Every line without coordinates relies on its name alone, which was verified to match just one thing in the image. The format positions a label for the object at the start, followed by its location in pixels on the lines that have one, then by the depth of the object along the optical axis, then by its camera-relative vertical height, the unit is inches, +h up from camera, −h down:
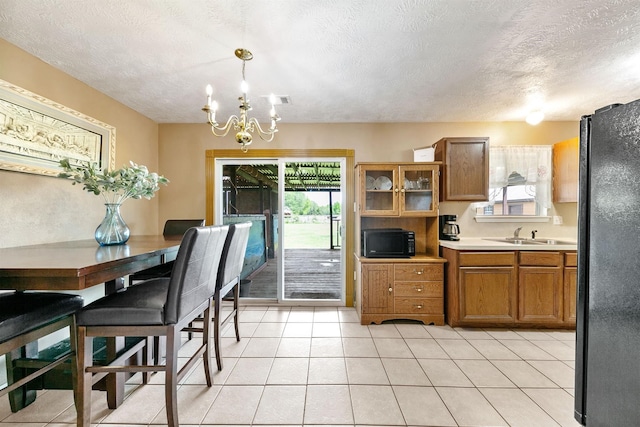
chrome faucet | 126.9 -11.4
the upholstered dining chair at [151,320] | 52.9 -21.4
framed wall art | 73.2 +22.3
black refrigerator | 30.1 -7.3
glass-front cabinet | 122.3 +8.3
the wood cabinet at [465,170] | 123.0 +16.5
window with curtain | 132.0 +13.0
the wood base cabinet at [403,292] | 115.8 -34.5
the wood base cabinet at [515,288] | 109.0 -31.3
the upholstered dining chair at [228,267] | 79.7 -17.6
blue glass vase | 74.5 -5.6
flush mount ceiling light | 114.5 +36.9
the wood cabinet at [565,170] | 120.4 +16.4
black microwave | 119.4 -14.9
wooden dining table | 44.3 -10.0
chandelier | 70.6 +24.4
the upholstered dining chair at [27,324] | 46.8 -20.7
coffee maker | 126.7 -9.5
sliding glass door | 141.8 -7.8
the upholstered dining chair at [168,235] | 100.9 -10.5
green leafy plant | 71.7 +7.8
